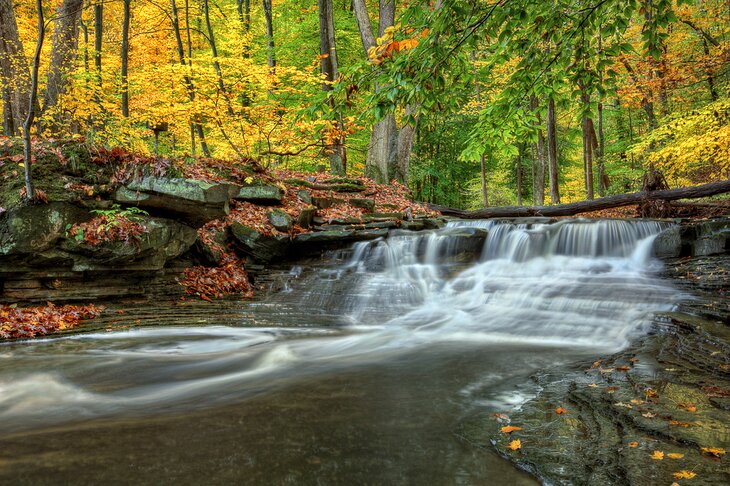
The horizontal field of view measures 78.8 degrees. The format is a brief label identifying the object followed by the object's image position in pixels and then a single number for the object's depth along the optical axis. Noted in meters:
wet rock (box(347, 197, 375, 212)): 12.14
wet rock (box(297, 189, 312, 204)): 11.05
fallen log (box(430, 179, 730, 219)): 11.46
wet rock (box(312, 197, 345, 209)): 11.43
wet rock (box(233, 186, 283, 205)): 9.82
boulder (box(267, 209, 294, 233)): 9.52
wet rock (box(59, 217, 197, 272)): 6.58
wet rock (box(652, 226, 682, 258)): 8.85
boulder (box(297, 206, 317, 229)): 10.09
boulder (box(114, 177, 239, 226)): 7.23
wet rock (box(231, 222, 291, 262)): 9.02
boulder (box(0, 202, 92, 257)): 6.07
